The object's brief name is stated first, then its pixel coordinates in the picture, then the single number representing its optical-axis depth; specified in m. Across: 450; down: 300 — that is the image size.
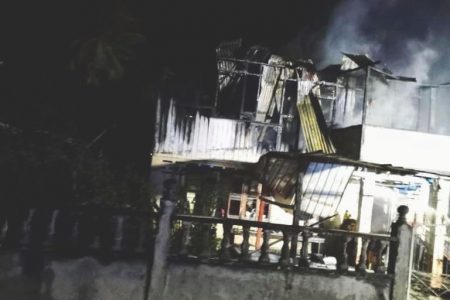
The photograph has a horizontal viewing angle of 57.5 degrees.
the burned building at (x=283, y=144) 15.61
